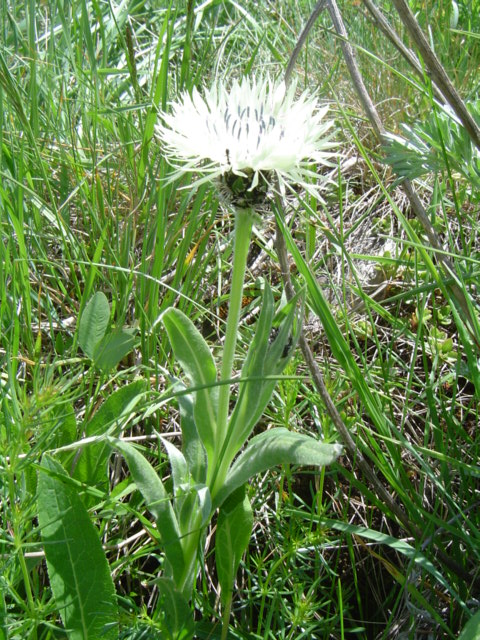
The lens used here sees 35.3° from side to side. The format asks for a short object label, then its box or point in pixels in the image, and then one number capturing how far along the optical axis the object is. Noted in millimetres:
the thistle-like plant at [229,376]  251
